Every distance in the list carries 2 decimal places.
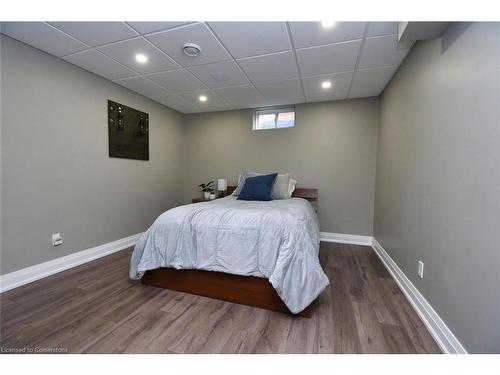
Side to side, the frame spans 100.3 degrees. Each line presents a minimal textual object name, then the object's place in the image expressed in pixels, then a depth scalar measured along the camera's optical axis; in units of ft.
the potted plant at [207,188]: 12.77
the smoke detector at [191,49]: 6.57
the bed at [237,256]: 5.05
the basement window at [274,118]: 12.34
